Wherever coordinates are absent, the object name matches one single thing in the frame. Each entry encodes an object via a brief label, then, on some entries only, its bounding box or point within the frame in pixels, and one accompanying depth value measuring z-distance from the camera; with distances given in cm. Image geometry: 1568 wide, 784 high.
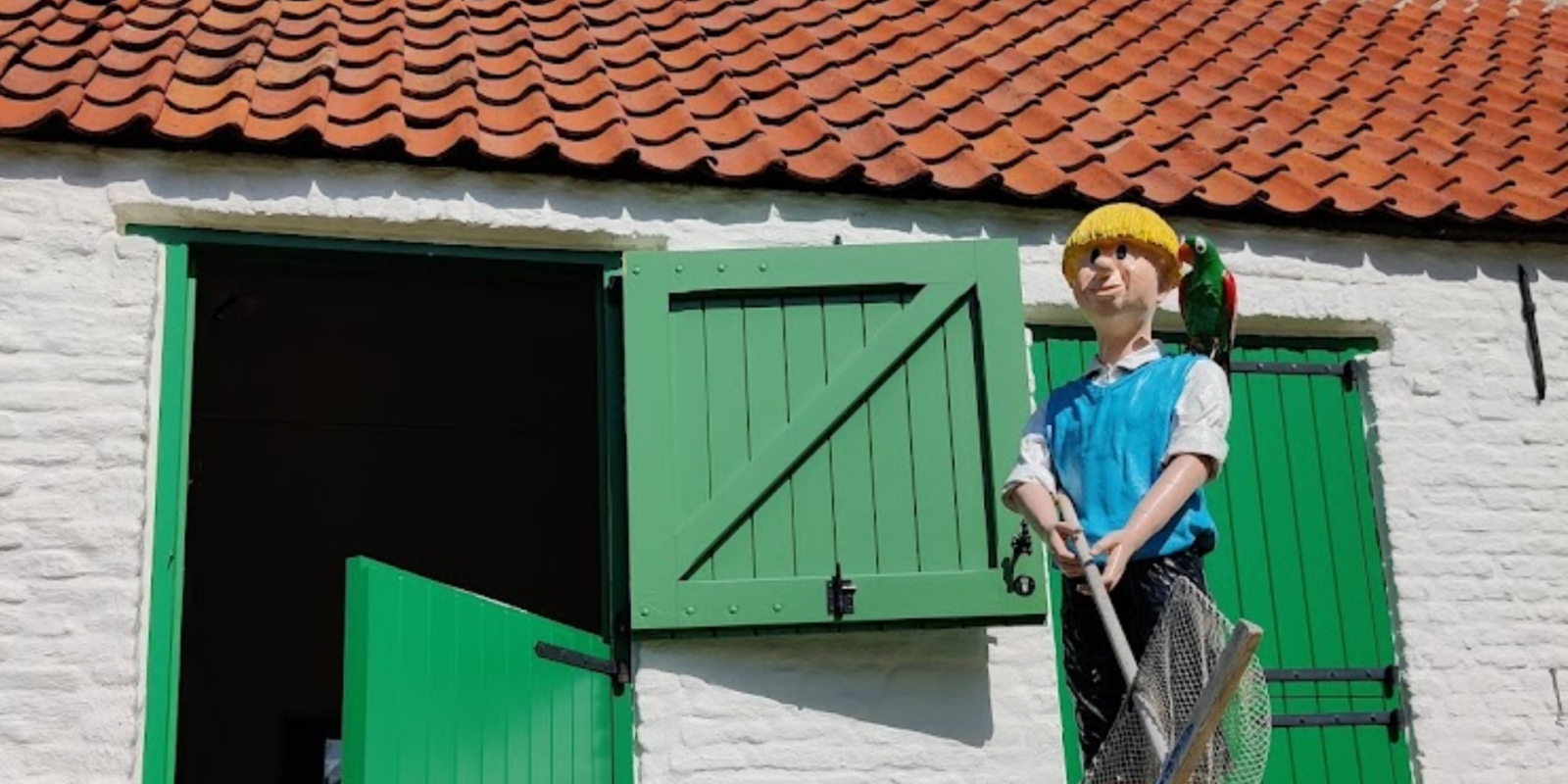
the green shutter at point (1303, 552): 580
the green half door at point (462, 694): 397
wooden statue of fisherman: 400
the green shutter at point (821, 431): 534
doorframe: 514
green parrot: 436
